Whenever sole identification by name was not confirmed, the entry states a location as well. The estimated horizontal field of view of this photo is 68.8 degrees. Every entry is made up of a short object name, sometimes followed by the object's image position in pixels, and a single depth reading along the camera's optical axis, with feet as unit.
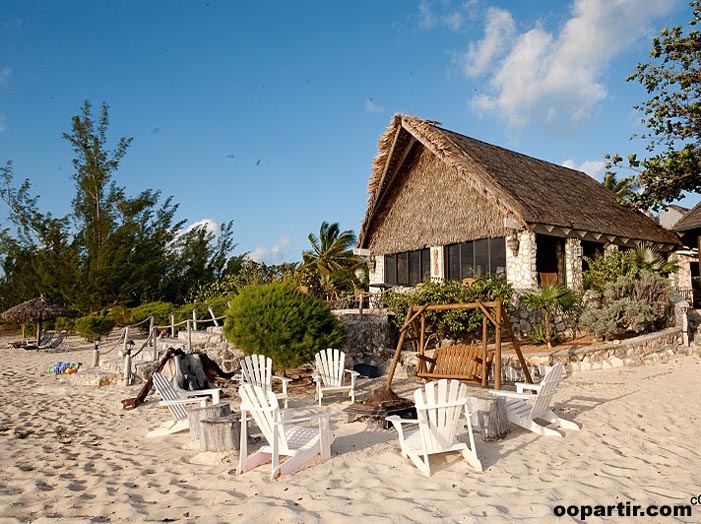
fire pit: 19.43
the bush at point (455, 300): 36.81
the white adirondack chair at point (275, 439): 14.32
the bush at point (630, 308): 34.04
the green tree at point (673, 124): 47.32
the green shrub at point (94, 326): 50.47
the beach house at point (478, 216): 43.21
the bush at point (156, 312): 58.49
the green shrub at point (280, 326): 28.04
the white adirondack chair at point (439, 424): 14.29
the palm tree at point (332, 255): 82.43
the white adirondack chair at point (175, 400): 19.45
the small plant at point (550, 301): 33.73
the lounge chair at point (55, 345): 56.04
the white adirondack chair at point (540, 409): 17.93
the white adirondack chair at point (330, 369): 26.48
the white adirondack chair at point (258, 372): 24.07
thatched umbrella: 58.49
